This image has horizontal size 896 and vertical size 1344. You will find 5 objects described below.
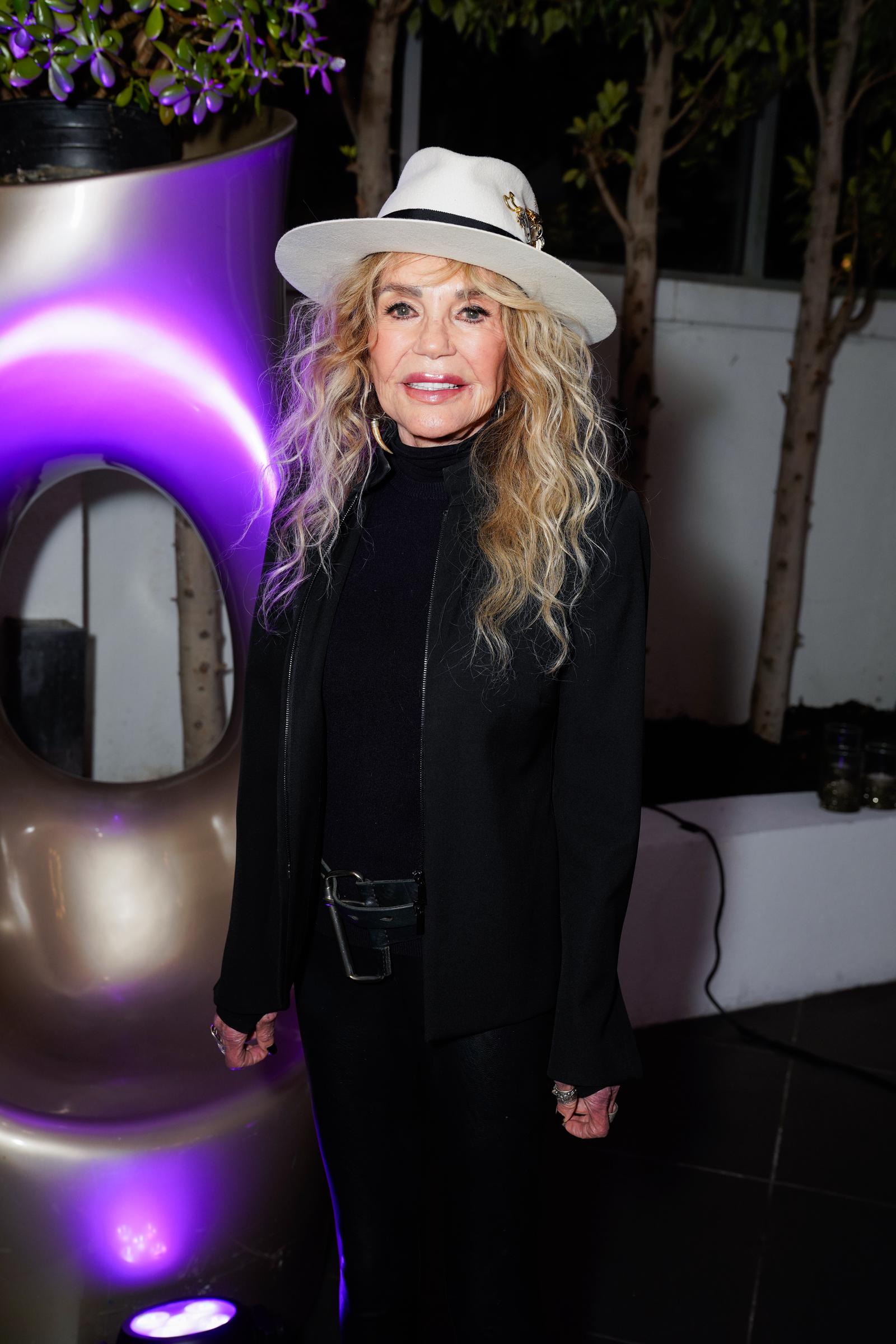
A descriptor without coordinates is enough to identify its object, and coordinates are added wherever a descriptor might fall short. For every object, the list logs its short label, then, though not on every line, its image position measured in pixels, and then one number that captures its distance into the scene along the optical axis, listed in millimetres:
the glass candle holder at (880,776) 2969
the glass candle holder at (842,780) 2902
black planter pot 1669
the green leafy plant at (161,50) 1516
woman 1175
